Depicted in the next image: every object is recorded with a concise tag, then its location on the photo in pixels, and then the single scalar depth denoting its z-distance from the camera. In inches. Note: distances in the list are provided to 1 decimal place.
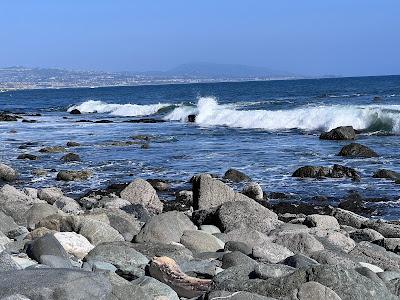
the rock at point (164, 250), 303.9
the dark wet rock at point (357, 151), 818.5
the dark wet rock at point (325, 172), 668.6
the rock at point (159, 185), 636.7
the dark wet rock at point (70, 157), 868.0
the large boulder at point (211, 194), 503.1
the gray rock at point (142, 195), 533.6
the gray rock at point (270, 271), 247.8
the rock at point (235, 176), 666.2
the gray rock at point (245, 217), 424.5
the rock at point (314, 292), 218.2
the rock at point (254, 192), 571.2
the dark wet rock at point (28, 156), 892.0
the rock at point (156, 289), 231.7
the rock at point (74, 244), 304.5
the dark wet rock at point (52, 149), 971.9
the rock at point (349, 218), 472.1
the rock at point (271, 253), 313.3
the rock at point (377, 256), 342.3
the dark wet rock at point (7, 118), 1819.5
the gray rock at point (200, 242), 349.2
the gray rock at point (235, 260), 293.2
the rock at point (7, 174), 716.7
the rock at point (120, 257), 278.2
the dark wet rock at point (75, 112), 2305.6
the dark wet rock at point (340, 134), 1062.4
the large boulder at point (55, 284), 207.2
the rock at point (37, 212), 396.5
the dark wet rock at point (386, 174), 644.8
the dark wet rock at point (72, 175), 706.8
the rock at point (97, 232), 342.3
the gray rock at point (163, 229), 353.1
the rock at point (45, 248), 278.8
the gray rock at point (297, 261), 280.7
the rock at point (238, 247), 337.1
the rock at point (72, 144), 1050.7
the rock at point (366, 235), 419.5
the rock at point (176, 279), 252.2
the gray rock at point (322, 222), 446.5
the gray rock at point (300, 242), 349.7
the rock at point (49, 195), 534.9
